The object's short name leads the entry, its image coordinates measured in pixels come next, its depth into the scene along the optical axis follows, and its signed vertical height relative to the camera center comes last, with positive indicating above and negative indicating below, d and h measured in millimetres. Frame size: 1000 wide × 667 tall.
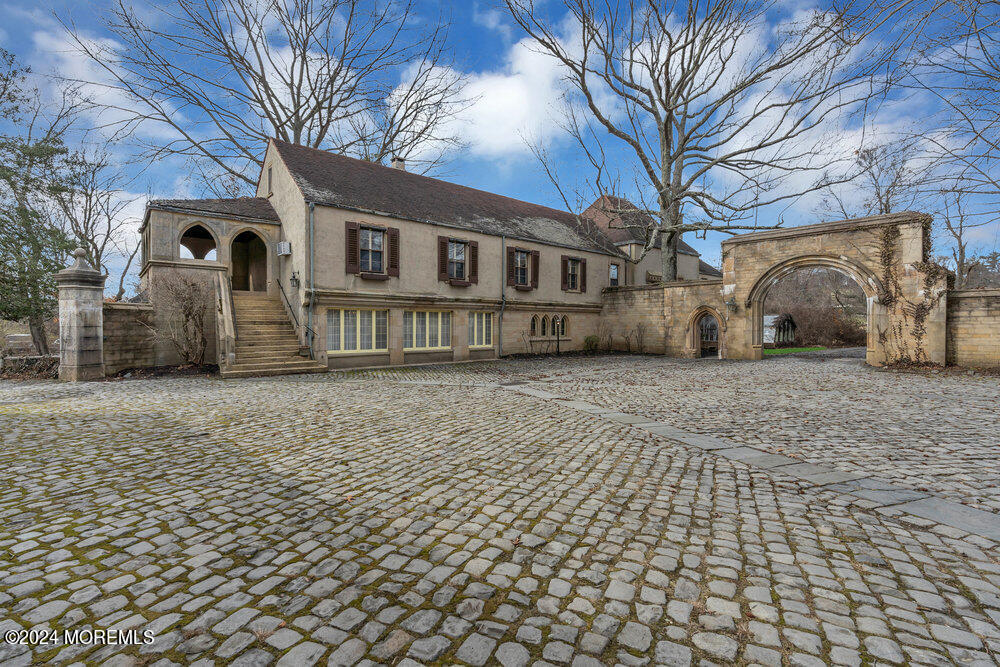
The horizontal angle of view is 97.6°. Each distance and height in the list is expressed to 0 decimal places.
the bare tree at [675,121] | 20703 +10580
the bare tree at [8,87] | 15008 +8249
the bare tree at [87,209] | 17250 +5627
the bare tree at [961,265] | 21203 +3121
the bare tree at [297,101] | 20422 +11577
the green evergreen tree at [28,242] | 13727 +2744
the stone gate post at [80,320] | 11734 +183
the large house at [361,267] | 14500 +2305
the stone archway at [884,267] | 13648 +2028
